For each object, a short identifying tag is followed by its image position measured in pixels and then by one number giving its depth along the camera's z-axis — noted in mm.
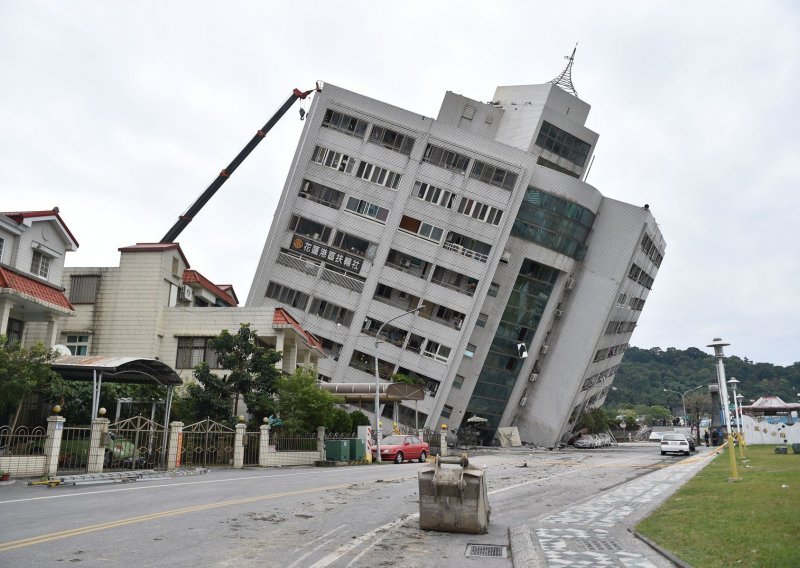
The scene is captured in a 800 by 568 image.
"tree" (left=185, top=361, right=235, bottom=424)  28172
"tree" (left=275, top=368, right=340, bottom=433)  30469
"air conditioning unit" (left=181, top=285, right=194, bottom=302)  39072
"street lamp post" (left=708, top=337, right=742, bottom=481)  21438
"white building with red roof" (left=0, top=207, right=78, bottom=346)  24828
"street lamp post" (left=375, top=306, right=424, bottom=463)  32294
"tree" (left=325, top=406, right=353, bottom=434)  35375
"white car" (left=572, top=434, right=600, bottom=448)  66875
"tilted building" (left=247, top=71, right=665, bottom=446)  54500
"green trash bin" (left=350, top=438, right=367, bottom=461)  31938
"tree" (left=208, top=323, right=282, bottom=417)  29500
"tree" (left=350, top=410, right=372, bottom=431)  40050
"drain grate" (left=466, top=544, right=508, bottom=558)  8520
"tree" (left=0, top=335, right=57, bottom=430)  19688
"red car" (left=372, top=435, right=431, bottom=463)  33109
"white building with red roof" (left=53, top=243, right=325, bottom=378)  36531
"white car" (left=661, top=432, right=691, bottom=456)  40125
